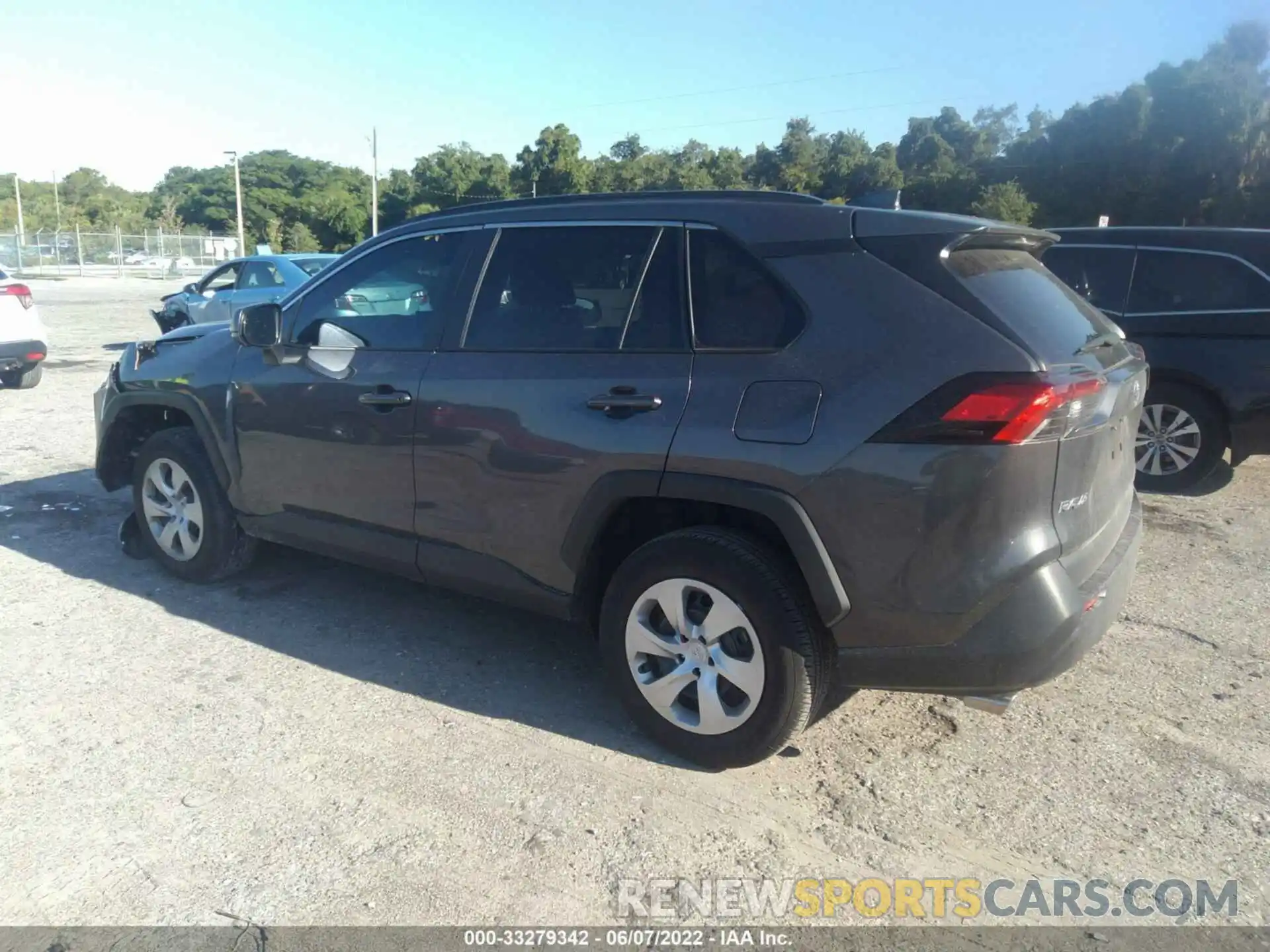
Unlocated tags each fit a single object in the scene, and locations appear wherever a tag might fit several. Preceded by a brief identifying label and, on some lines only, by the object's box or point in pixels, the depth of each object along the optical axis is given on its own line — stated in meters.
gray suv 2.80
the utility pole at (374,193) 49.59
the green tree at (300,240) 60.13
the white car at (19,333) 10.47
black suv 6.39
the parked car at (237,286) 13.98
